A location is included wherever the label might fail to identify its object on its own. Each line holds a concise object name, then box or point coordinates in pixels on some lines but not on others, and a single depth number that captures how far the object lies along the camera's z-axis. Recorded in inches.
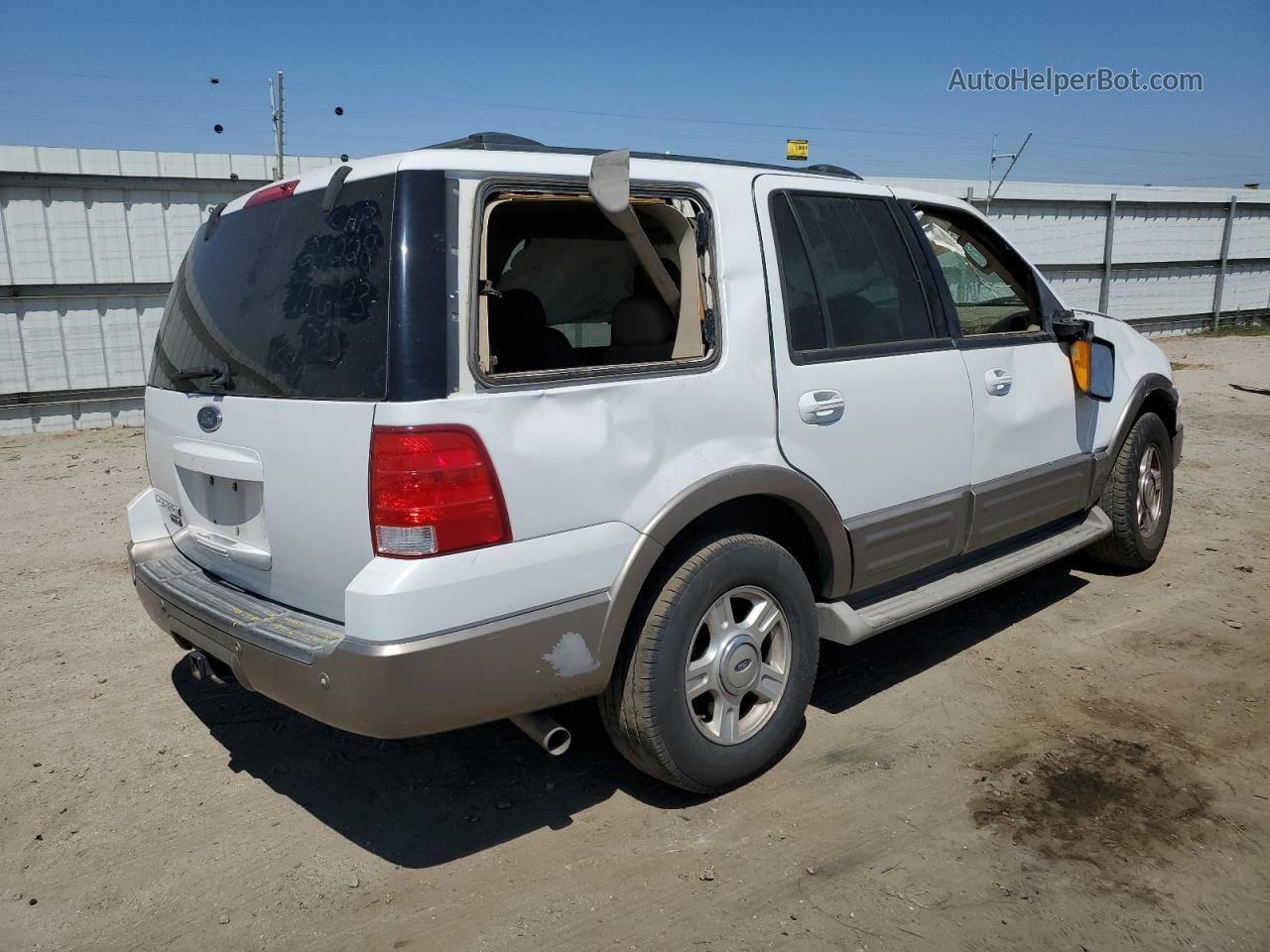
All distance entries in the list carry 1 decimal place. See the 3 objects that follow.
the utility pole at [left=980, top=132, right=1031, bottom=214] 601.9
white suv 97.6
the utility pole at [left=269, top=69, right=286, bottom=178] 922.1
